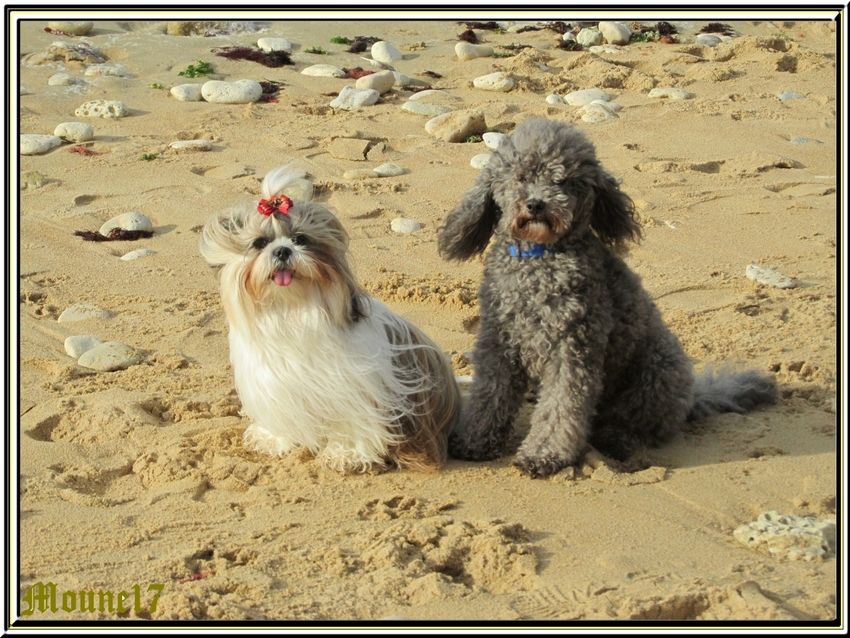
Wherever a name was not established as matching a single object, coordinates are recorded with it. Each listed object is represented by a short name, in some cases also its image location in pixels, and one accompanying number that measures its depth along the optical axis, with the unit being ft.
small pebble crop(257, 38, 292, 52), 38.09
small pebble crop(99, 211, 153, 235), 23.95
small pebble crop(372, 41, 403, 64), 37.83
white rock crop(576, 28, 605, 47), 39.65
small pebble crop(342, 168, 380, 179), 26.71
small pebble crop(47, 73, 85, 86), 32.78
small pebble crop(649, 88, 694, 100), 32.94
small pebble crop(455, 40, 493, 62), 38.09
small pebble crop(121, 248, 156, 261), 22.77
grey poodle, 13.20
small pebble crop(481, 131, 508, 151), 28.63
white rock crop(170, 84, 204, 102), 32.55
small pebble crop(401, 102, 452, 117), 31.50
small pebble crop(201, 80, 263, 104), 32.50
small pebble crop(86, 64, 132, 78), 34.24
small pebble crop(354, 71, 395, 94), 33.14
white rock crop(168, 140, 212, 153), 28.35
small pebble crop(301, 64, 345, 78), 35.47
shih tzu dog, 12.91
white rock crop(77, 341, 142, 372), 18.06
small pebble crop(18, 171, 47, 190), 25.94
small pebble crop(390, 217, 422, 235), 24.00
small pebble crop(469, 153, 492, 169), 27.25
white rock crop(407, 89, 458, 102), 32.76
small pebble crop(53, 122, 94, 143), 28.81
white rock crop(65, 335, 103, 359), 18.43
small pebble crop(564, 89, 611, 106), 32.86
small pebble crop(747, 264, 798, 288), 20.43
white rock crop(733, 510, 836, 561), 11.71
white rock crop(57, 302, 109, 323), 19.93
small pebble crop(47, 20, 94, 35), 36.81
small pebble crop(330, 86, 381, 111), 32.17
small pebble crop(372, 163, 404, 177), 26.99
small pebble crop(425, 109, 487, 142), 29.22
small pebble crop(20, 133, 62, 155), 27.66
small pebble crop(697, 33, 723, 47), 39.27
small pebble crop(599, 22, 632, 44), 39.47
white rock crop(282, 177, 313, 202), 21.26
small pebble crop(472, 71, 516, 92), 34.06
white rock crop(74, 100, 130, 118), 30.60
